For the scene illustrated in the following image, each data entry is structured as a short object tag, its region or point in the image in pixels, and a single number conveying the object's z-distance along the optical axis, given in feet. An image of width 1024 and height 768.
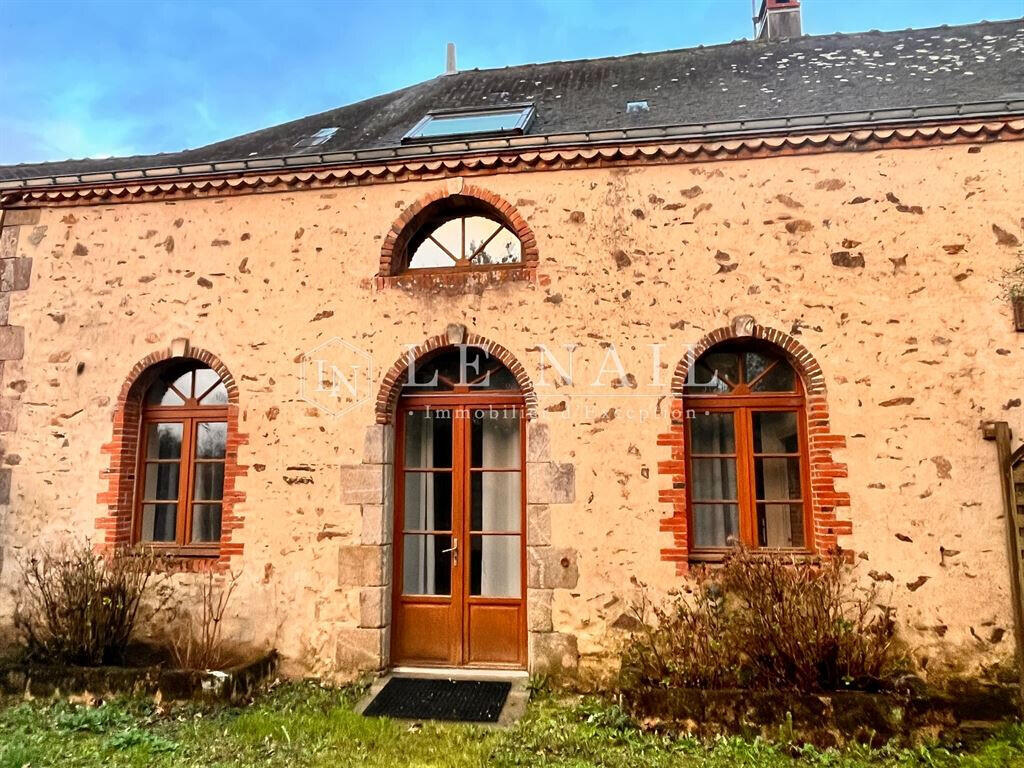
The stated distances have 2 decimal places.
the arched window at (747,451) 17.03
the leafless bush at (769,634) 14.02
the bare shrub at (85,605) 16.72
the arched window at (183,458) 19.17
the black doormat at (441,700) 15.06
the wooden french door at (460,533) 17.67
